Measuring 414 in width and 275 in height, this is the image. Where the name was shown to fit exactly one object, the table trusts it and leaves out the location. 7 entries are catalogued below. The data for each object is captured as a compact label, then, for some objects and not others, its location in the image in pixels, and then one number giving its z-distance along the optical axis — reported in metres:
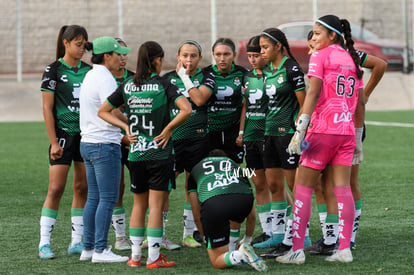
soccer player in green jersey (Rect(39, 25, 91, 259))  14.43
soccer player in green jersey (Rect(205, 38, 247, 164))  16.09
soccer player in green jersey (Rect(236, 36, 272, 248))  15.55
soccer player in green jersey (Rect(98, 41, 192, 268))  13.16
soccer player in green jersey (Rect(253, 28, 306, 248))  14.33
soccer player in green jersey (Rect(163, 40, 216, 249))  15.09
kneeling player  12.94
